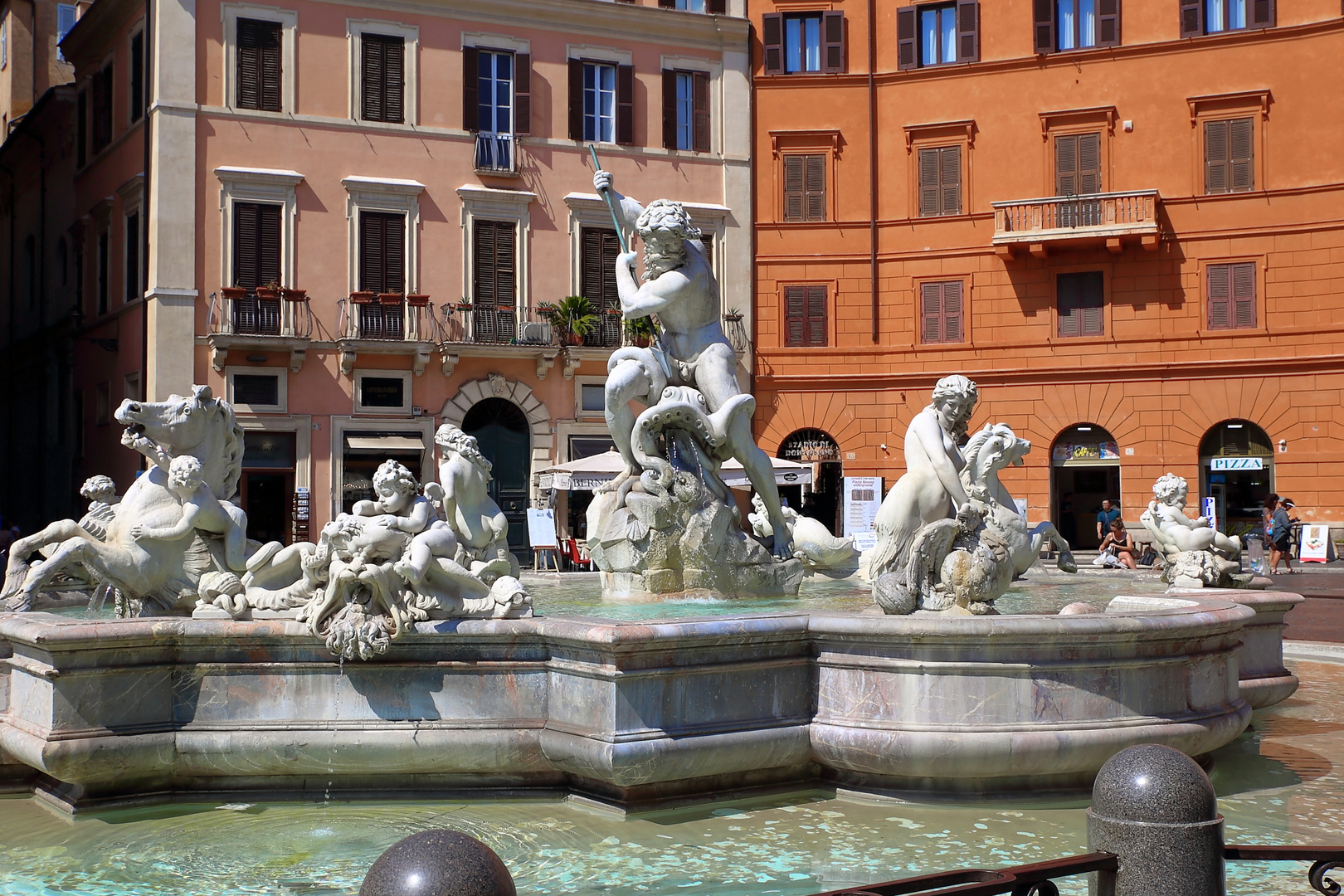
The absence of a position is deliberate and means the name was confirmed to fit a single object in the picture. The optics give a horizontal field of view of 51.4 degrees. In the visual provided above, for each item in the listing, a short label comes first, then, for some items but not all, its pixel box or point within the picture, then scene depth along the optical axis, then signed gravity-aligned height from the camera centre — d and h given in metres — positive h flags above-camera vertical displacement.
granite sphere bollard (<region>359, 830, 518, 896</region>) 2.45 -0.70
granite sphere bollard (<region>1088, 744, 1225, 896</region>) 3.16 -0.81
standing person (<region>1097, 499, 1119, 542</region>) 24.77 -0.77
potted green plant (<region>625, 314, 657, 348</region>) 26.38 +2.82
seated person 15.46 -0.91
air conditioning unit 28.30 +2.83
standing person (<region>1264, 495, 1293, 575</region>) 23.27 -0.95
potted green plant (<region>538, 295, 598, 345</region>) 28.53 +3.15
